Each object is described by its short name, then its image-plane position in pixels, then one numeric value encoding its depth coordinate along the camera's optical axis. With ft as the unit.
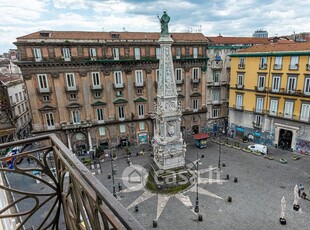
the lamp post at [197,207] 63.90
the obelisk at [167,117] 74.33
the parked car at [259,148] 103.15
